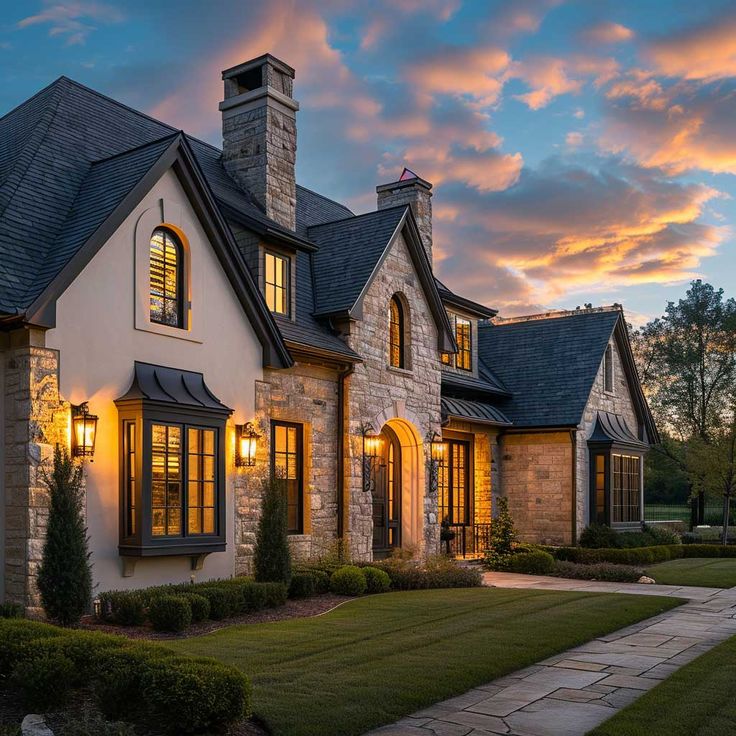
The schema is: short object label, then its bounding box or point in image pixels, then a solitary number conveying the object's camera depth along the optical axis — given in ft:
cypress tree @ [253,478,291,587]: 44.86
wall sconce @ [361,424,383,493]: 57.88
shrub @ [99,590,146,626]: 36.19
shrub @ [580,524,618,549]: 79.36
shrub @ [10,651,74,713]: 22.04
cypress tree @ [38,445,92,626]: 34.71
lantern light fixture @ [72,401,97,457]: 37.91
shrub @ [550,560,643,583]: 61.82
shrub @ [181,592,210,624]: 37.22
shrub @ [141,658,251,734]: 20.43
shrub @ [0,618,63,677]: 24.00
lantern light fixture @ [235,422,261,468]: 47.21
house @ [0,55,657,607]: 38.58
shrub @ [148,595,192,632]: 35.19
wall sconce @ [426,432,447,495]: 65.46
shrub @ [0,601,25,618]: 33.81
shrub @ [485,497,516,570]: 67.97
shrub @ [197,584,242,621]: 38.58
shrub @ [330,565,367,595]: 48.21
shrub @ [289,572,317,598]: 45.93
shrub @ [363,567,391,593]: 50.16
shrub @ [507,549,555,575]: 66.33
